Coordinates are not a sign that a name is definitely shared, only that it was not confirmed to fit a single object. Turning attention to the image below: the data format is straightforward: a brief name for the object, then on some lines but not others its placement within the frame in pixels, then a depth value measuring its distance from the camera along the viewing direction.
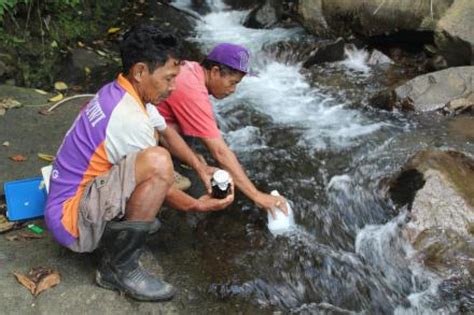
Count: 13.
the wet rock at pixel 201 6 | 11.52
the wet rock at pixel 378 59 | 8.58
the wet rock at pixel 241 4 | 11.44
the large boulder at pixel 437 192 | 4.40
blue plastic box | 4.04
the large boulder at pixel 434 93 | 6.81
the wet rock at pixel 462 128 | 6.08
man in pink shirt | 4.16
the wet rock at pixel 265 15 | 10.47
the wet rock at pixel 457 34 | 7.48
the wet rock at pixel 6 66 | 6.53
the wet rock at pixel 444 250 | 4.16
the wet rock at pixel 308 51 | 8.50
